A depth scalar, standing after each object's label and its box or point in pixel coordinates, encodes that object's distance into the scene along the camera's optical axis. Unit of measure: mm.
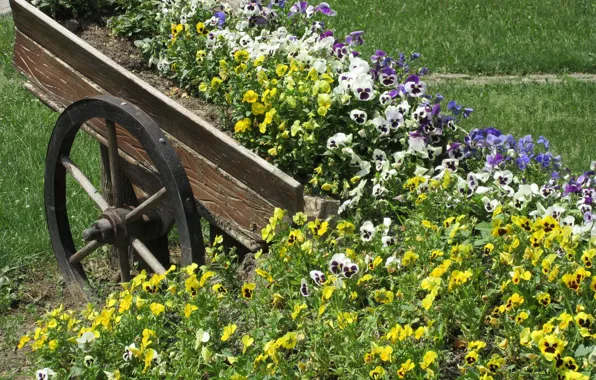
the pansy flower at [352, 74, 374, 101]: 3639
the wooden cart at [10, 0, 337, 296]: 3377
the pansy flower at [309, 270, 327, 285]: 2939
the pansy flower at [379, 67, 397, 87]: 3859
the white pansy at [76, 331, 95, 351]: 2918
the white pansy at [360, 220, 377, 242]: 3182
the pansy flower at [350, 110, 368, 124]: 3590
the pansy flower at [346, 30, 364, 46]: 4116
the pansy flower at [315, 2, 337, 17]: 4300
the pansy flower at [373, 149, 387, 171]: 3502
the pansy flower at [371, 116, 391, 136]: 3609
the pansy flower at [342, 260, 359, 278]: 2939
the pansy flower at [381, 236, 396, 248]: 3138
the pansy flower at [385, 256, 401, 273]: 2988
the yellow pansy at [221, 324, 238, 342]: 2738
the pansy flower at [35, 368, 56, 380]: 2910
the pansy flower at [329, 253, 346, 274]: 2959
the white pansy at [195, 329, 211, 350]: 2789
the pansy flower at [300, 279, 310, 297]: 2944
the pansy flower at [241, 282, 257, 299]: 2906
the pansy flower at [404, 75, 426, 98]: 3752
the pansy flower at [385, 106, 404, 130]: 3600
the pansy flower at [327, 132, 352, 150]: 3502
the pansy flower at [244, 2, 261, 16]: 4418
